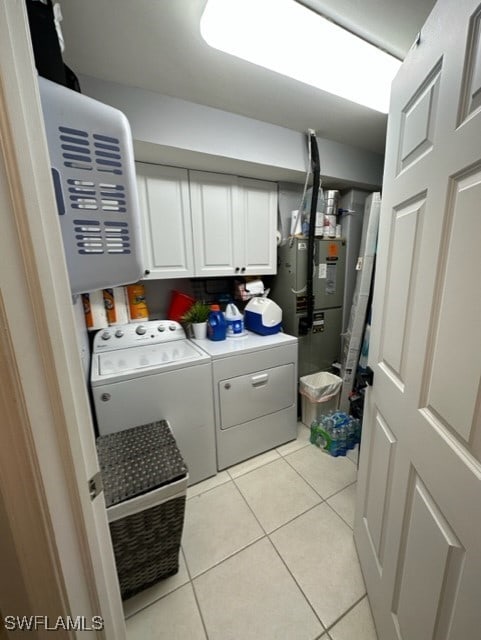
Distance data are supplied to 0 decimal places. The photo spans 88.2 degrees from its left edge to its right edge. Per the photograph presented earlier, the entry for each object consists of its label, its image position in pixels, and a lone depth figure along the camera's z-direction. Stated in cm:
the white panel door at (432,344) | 53
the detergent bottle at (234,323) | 197
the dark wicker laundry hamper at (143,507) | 99
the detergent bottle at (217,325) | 187
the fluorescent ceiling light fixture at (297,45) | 98
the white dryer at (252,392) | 167
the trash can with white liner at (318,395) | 210
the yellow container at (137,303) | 190
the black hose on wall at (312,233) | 182
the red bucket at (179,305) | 209
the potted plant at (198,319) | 193
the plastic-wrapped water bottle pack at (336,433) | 191
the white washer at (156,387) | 135
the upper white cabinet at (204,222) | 173
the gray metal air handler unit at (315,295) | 213
